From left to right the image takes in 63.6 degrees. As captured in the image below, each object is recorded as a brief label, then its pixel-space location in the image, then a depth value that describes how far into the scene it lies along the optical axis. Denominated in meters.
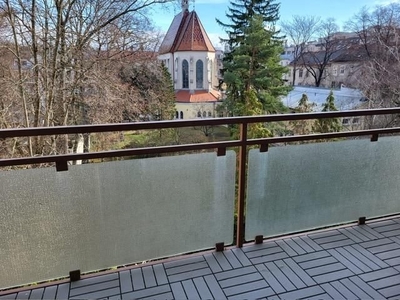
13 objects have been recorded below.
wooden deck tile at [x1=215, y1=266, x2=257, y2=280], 1.93
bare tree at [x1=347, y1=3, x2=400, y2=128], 11.98
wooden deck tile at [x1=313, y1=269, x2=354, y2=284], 1.90
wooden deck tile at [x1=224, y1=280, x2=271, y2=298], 1.79
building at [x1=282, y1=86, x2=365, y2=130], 11.18
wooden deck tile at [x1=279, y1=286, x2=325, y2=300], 1.76
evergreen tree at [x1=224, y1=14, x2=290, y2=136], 15.66
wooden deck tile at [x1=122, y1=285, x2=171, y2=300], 1.75
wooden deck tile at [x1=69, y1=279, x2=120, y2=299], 1.79
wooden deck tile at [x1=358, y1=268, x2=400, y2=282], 1.91
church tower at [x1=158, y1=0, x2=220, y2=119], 22.08
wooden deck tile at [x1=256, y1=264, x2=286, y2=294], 1.82
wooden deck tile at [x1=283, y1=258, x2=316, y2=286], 1.89
